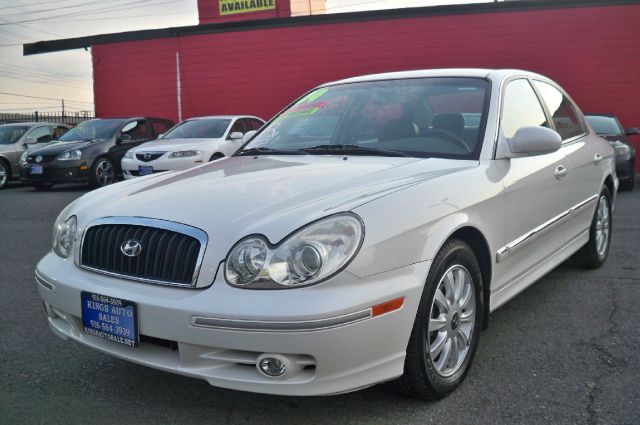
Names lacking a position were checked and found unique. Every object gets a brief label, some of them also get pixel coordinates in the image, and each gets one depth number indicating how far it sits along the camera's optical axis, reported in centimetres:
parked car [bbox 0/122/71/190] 1328
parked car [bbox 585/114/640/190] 1016
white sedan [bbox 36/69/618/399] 226
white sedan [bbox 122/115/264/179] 1059
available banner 2775
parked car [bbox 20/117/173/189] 1185
